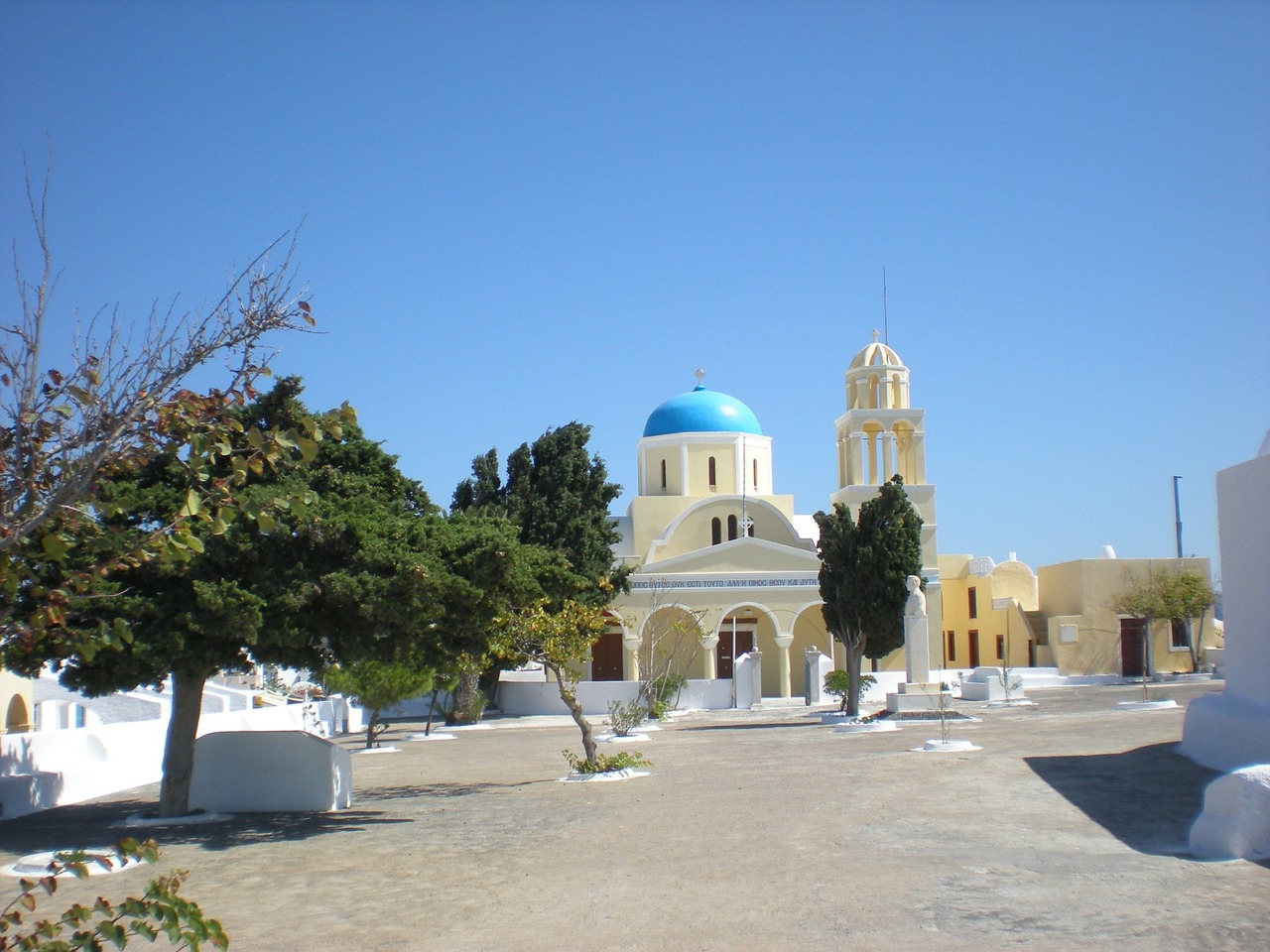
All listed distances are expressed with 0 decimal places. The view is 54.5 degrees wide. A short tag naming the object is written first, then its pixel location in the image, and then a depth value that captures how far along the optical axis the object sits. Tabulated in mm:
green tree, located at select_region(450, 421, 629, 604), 31438
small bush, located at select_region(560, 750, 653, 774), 15602
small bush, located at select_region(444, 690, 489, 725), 27984
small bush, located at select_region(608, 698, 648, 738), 21891
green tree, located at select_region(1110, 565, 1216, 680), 37031
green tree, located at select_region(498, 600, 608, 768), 15953
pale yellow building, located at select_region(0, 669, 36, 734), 20172
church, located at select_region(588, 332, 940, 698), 35344
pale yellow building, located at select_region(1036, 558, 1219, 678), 38656
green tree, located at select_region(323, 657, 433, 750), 20219
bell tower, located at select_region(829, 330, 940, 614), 36375
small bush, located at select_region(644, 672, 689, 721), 26391
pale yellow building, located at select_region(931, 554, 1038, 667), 40906
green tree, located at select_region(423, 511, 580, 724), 11789
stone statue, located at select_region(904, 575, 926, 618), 25625
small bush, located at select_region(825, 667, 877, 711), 27997
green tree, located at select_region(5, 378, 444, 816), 10750
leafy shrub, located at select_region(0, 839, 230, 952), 3512
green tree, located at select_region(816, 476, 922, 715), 26172
